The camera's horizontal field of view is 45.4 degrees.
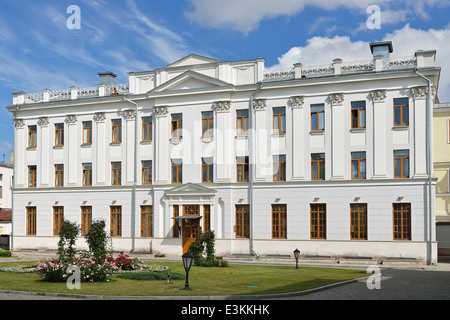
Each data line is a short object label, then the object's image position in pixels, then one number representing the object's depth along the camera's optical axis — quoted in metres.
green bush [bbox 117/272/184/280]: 22.38
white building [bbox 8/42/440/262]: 34.25
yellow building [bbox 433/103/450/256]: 40.59
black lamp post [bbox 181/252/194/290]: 18.54
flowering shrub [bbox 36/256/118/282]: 20.88
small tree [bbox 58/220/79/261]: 31.79
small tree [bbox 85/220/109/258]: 25.75
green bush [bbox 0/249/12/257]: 38.26
